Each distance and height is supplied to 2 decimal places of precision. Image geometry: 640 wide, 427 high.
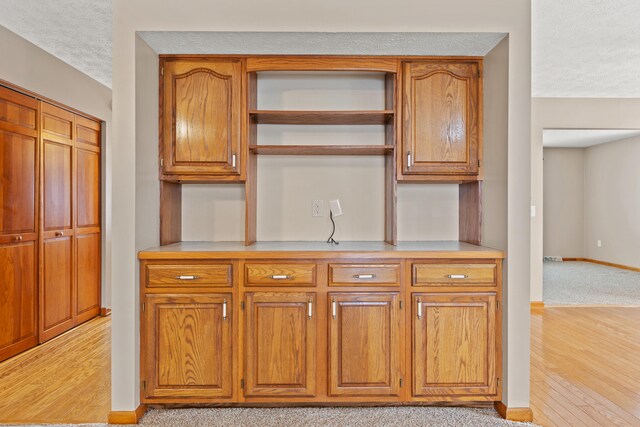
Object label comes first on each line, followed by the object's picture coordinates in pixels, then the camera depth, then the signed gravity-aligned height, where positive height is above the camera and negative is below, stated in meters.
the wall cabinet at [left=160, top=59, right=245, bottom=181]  2.41 +0.57
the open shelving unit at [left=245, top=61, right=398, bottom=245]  2.43 +0.52
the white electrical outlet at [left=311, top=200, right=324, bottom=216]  2.81 +0.01
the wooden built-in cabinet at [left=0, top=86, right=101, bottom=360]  3.09 -0.09
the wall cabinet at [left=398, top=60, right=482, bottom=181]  2.43 +0.55
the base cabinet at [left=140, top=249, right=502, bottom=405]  2.20 -0.64
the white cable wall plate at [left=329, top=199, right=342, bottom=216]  2.70 +0.01
